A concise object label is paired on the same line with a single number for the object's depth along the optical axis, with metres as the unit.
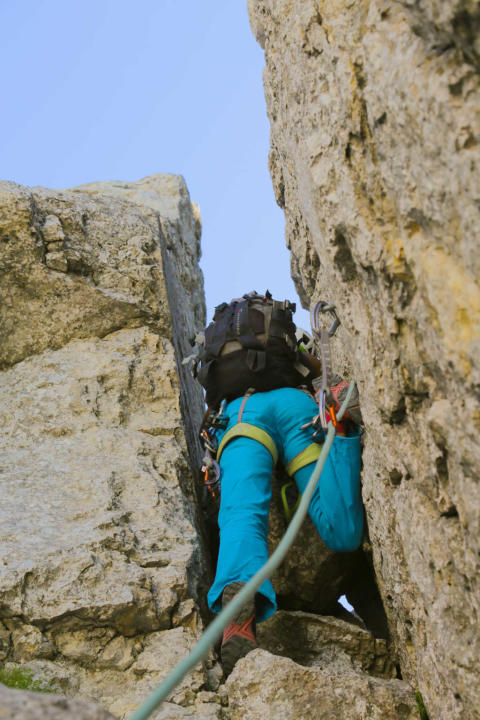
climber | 4.52
